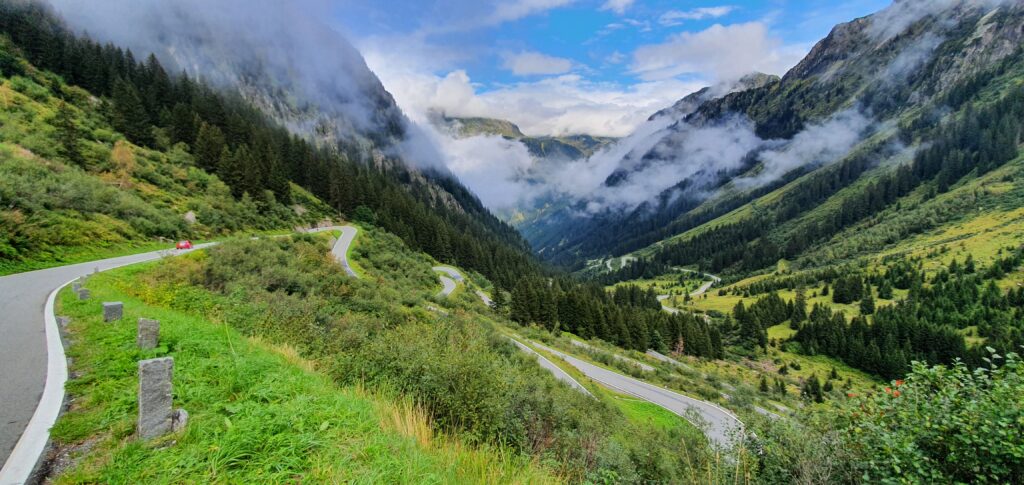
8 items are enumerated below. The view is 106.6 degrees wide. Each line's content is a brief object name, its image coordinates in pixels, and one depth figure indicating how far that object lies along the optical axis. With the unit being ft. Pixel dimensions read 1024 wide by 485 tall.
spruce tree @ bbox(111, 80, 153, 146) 152.56
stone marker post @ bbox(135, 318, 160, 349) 24.68
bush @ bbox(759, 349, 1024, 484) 20.38
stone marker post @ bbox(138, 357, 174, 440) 14.89
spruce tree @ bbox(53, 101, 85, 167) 108.68
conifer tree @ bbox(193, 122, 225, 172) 168.20
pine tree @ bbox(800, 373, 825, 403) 202.14
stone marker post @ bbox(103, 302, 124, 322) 32.40
